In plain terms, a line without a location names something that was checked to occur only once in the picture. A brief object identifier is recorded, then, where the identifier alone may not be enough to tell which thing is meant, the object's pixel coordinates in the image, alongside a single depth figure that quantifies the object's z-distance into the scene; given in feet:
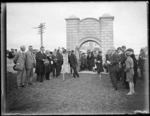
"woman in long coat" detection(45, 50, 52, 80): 24.70
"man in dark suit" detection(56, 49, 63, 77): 28.92
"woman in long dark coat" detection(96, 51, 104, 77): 25.23
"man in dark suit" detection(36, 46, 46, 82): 23.15
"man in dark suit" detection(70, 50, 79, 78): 28.15
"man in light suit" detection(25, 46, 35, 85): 20.58
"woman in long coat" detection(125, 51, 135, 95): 16.73
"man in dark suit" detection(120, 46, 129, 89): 18.42
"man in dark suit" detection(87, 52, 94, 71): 35.36
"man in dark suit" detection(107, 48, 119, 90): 18.78
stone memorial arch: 37.30
